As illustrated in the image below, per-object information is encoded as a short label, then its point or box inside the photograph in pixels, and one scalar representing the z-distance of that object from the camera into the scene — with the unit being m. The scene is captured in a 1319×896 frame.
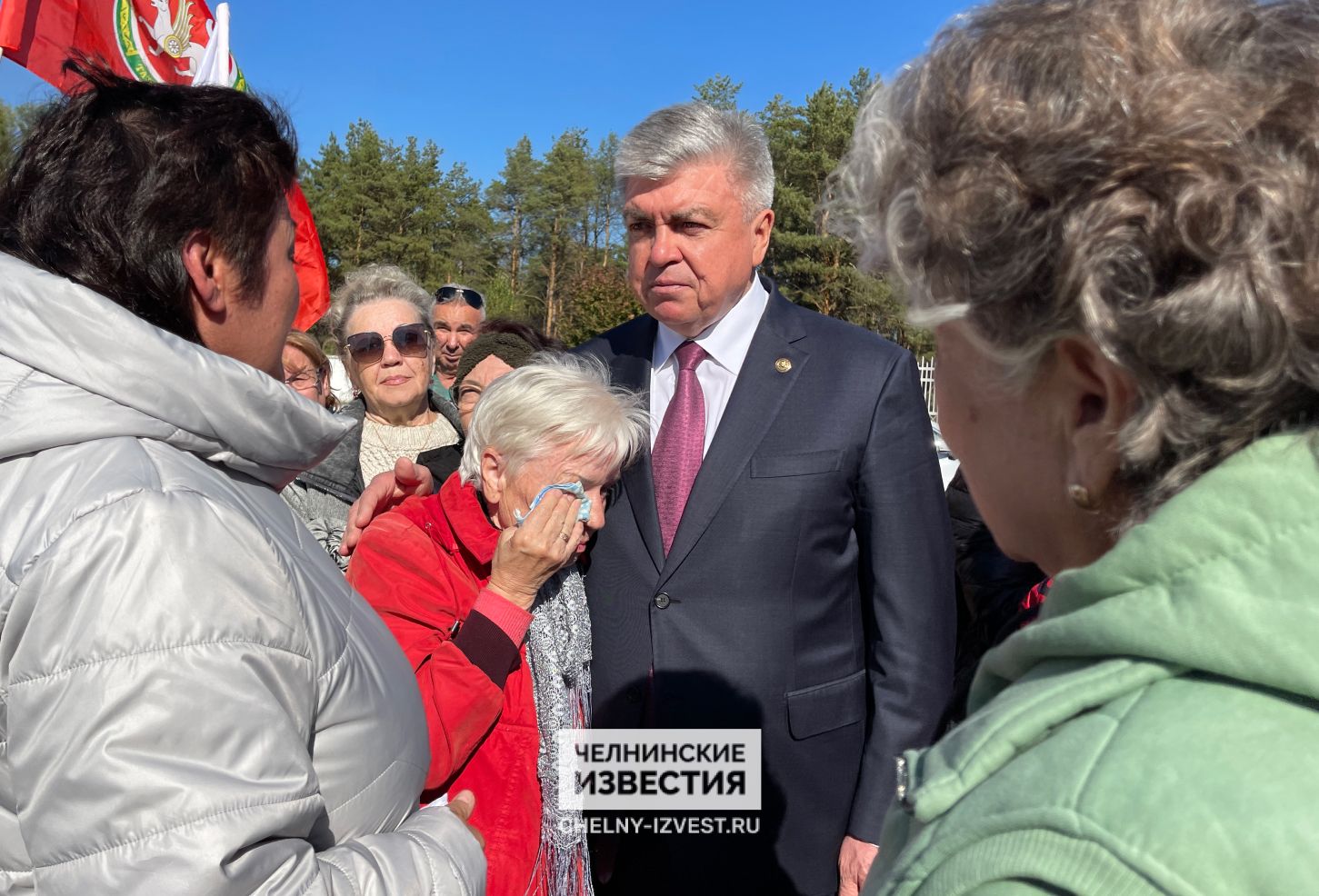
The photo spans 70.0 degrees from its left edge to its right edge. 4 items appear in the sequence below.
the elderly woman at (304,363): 4.40
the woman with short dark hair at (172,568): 1.03
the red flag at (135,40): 4.32
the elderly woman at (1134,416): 0.63
